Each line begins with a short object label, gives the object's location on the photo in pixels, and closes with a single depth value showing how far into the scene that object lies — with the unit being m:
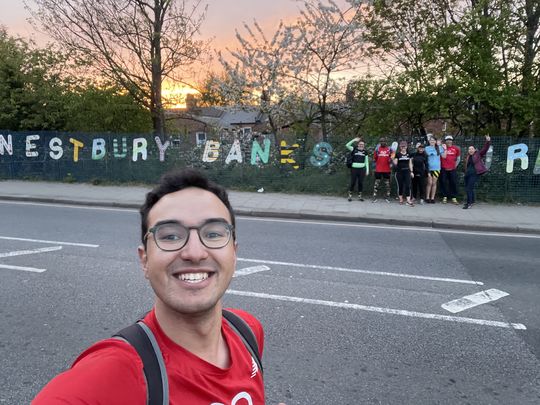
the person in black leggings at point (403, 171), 12.18
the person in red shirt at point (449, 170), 12.27
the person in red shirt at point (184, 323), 1.25
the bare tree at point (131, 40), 16.64
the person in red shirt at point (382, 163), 12.70
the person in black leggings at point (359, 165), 12.73
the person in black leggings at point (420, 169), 12.26
